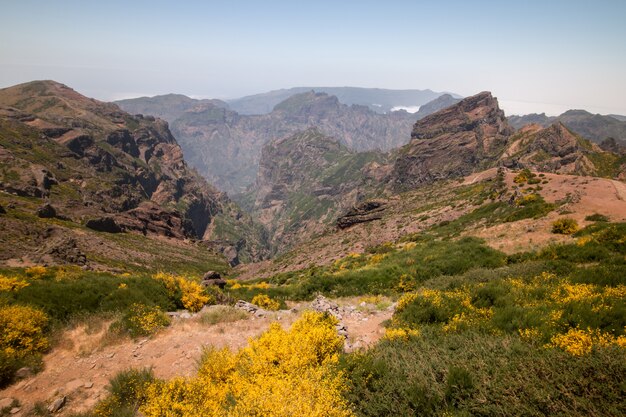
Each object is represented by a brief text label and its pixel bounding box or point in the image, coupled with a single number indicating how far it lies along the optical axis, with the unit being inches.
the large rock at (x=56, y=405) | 383.8
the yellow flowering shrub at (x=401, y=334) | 416.2
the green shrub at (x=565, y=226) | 902.4
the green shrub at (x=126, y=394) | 362.9
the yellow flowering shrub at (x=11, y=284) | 611.2
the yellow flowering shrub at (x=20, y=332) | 459.8
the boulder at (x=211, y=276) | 1419.8
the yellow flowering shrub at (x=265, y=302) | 767.7
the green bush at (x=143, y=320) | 542.6
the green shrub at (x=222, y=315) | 601.0
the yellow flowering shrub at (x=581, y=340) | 297.1
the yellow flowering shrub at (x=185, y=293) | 695.1
